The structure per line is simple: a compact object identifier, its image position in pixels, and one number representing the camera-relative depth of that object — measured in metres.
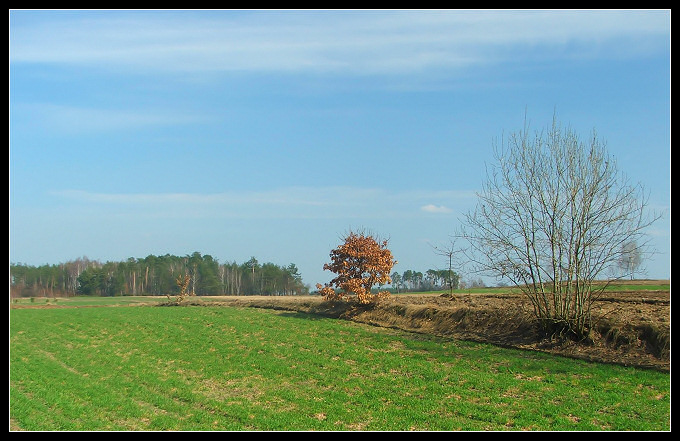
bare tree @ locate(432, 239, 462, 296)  29.94
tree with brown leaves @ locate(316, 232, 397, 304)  29.31
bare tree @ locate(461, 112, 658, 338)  17.67
